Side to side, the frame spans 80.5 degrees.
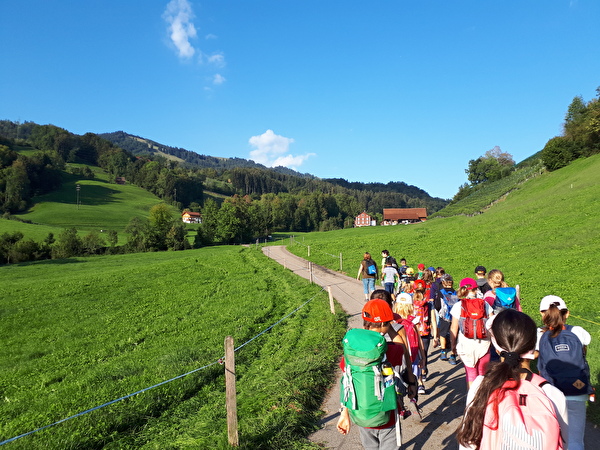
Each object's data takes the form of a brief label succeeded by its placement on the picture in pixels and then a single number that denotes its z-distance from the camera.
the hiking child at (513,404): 2.18
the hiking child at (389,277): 12.88
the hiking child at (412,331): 5.62
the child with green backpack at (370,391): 3.37
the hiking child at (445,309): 8.23
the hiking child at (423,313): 7.75
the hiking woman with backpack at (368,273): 12.50
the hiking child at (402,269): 14.13
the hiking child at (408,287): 8.28
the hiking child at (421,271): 12.36
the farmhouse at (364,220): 140.62
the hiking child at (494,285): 6.82
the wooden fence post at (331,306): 12.84
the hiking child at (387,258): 13.24
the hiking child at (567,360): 3.66
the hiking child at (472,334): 5.62
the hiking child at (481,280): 8.54
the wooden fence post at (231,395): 5.07
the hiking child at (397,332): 4.36
